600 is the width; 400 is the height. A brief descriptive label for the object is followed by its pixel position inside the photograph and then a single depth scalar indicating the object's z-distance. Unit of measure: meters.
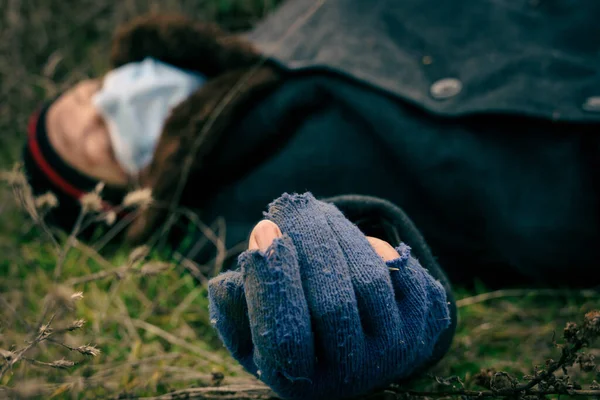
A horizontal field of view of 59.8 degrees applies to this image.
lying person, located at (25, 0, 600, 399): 1.02
